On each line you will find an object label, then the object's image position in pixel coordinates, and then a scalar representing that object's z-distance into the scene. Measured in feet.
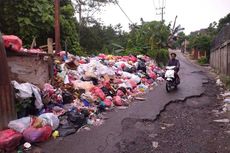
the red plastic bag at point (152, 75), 26.56
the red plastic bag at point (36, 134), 9.84
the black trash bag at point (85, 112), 12.80
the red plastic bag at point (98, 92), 16.15
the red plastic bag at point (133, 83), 21.22
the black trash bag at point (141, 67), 27.07
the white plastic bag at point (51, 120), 10.91
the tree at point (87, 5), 53.09
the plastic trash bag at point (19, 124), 10.16
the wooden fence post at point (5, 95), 10.26
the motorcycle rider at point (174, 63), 20.32
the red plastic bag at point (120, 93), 17.89
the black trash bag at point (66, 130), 10.92
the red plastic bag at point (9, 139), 9.21
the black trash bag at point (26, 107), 11.28
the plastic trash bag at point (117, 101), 16.11
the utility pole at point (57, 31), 18.48
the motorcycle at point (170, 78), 19.57
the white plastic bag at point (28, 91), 11.35
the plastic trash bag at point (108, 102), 15.44
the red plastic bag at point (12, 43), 12.03
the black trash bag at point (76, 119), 11.87
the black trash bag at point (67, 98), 14.34
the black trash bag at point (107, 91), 17.34
